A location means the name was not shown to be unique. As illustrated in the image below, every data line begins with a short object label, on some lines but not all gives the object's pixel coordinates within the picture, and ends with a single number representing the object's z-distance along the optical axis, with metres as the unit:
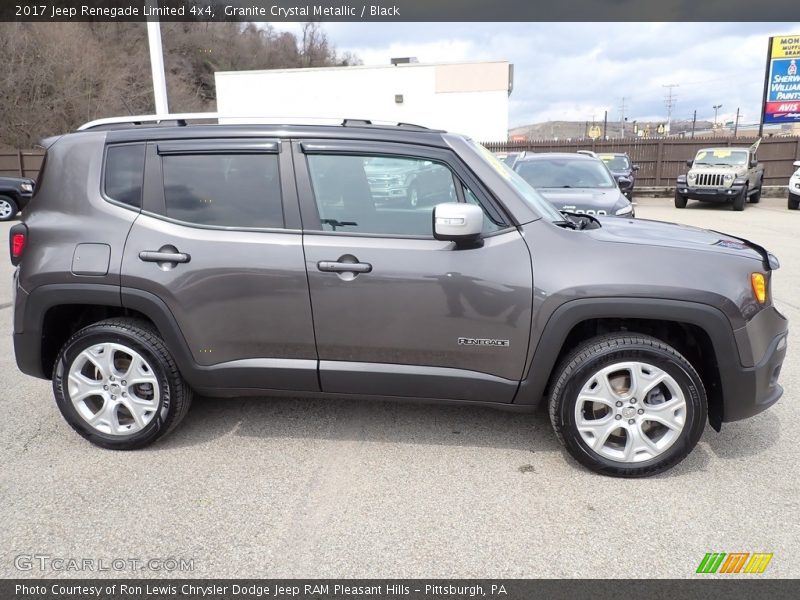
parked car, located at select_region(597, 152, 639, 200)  16.36
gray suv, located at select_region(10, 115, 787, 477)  2.94
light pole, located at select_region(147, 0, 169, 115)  10.59
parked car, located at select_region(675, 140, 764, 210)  16.97
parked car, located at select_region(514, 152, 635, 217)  8.02
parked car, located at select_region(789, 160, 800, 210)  16.89
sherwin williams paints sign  22.33
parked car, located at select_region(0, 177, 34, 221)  15.05
